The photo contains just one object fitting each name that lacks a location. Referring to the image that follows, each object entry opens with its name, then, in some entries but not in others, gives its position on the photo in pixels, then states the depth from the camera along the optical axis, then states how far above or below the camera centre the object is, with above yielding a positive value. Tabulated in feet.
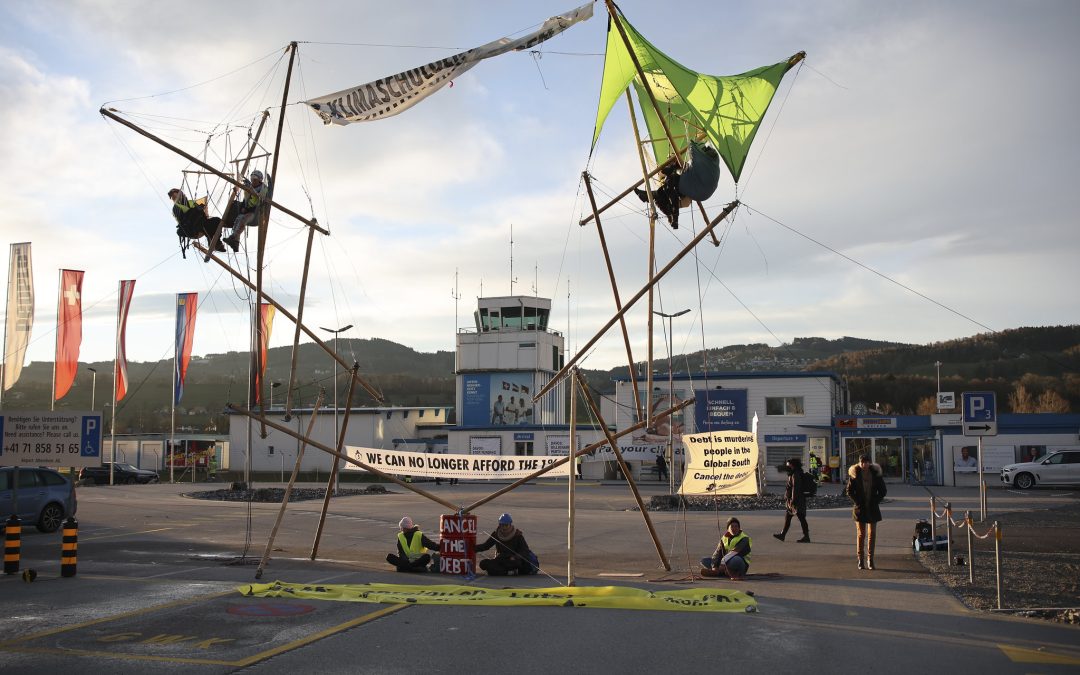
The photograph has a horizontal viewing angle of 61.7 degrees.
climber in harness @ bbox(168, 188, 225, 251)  45.80 +9.85
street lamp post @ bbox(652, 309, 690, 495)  88.99 +7.38
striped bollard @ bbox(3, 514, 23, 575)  46.24 -6.99
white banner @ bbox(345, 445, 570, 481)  52.11 -3.19
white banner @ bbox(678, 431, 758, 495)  49.52 -3.12
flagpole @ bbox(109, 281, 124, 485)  141.08 +9.49
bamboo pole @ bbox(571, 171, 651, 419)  45.85 +6.39
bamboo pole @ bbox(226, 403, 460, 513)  44.17 -2.53
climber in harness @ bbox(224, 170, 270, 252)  46.98 +10.63
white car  129.49 -9.07
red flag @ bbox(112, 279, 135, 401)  141.28 +11.67
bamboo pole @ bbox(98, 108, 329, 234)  42.27 +12.51
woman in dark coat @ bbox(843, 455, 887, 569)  47.11 -4.61
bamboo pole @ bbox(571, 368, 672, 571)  45.11 -2.46
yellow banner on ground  36.73 -7.93
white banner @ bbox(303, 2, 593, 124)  43.45 +16.00
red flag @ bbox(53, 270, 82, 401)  126.82 +11.77
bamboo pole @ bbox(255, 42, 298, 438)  46.75 +10.00
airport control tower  240.73 +12.92
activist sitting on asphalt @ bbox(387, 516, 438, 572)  47.55 -7.52
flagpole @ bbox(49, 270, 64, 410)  126.82 +8.98
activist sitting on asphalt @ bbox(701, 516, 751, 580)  44.91 -7.42
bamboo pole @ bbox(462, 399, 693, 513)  44.80 -2.32
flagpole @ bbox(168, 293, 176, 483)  149.59 +6.38
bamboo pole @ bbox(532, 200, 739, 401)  42.83 +5.55
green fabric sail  43.11 +15.48
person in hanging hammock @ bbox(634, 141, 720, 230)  42.52 +10.99
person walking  61.62 -5.49
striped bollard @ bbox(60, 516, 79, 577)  44.96 -6.93
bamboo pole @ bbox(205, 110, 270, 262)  46.29 +12.67
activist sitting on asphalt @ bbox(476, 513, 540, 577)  46.44 -7.38
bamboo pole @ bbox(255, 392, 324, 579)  44.65 -5.65
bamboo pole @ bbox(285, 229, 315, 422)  48.80 +5.15
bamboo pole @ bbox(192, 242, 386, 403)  46.44 +5.38
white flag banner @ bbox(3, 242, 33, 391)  115.44 +15.03
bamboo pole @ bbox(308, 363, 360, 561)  50.60 -3.68
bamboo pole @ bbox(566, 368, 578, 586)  41.60 -4.99
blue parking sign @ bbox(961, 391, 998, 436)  55.93 -0.26
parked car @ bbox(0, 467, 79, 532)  68.74 -6.78
